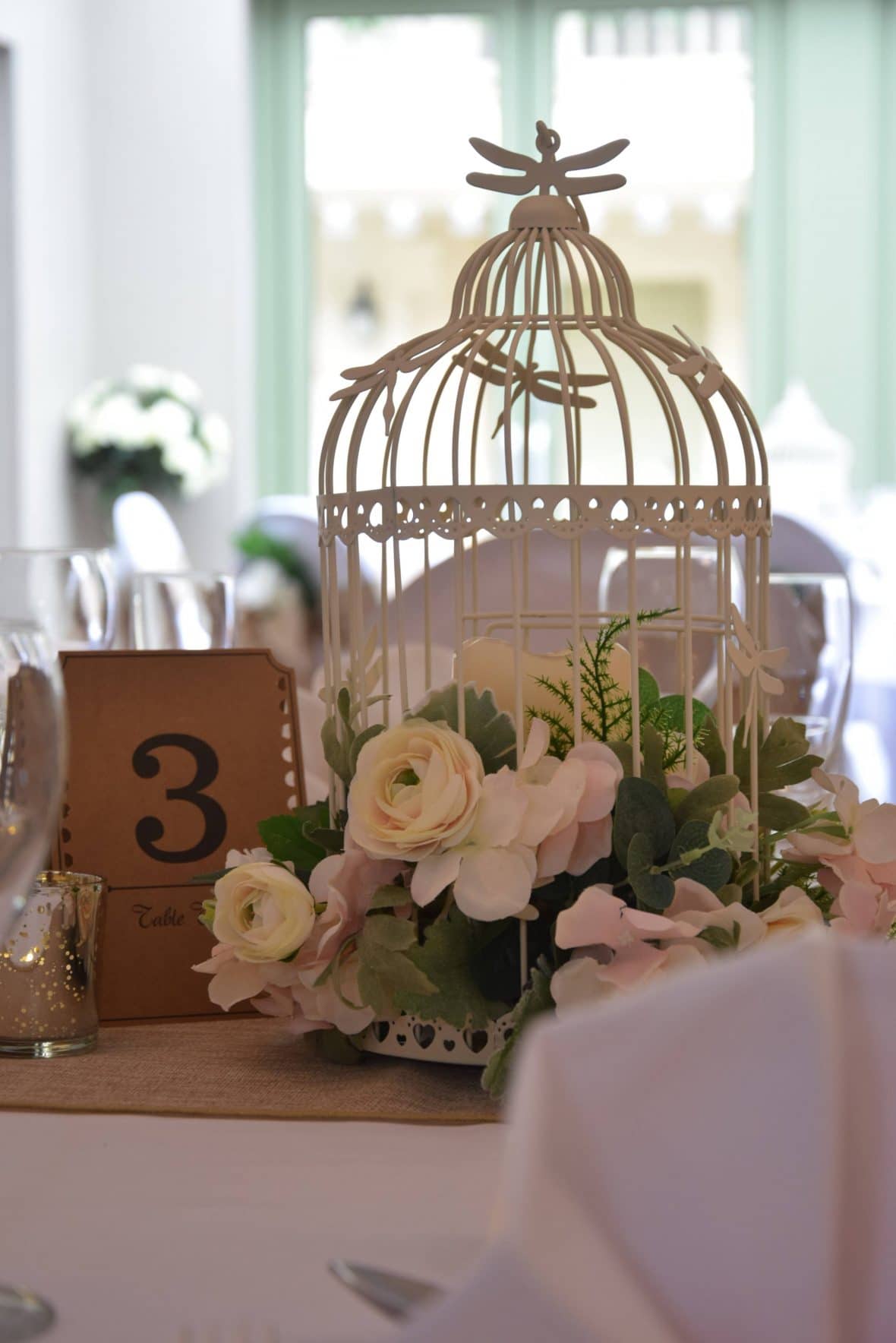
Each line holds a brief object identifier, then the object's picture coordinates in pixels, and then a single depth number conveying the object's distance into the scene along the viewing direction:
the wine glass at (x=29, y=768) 1.15
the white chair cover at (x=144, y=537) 3.50
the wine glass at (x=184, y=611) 1.91
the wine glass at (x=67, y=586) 1.91
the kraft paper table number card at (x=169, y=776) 1.44
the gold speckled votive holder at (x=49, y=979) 1.34
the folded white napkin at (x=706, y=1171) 0.86
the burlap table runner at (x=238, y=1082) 1.27
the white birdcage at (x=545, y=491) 1.35
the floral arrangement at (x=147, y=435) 7.20
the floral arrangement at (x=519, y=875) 1.29
